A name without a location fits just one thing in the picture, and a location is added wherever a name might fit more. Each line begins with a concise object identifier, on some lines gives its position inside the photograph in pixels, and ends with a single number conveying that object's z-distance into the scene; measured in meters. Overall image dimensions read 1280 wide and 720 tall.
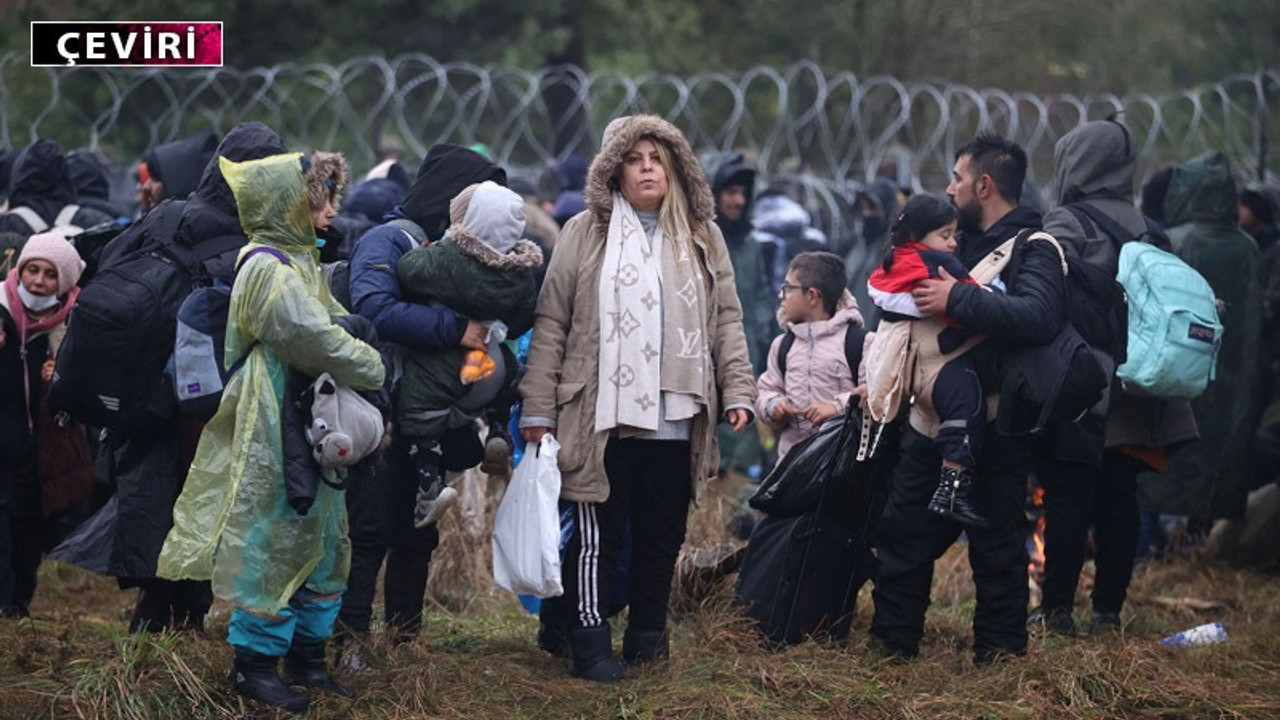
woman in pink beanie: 11.51
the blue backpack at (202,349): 9.32
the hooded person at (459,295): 9.66
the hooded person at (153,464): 9.96
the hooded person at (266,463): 8.80
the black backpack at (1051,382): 10.34
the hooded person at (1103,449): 12.06
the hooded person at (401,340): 9.67
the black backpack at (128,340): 9.66
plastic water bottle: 12.09
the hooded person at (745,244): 17.89
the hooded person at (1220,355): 14.97
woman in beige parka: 10.01
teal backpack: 12.03
